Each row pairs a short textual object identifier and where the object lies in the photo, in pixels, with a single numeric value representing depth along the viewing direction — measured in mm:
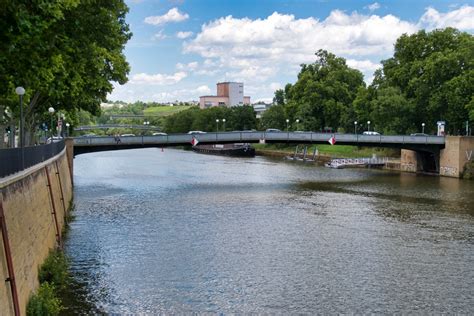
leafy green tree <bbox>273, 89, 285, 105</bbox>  158425
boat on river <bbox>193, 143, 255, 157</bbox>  122000
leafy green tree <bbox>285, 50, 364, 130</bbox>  109688
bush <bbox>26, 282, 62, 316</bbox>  17766
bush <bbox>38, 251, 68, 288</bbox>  22109
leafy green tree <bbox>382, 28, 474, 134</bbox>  75688
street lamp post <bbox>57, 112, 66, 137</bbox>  56819
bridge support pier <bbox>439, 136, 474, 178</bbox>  67938
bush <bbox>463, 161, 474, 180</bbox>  67062
